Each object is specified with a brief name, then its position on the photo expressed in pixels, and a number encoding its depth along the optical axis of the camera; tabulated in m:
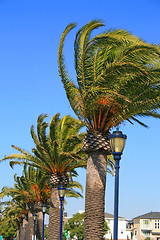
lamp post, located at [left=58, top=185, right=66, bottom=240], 22.98
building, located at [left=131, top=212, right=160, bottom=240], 105.75
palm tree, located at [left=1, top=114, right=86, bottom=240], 27.12
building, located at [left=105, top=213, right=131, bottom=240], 127.69
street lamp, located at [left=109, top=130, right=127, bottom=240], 11.98
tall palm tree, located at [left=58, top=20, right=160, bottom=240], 15.96
